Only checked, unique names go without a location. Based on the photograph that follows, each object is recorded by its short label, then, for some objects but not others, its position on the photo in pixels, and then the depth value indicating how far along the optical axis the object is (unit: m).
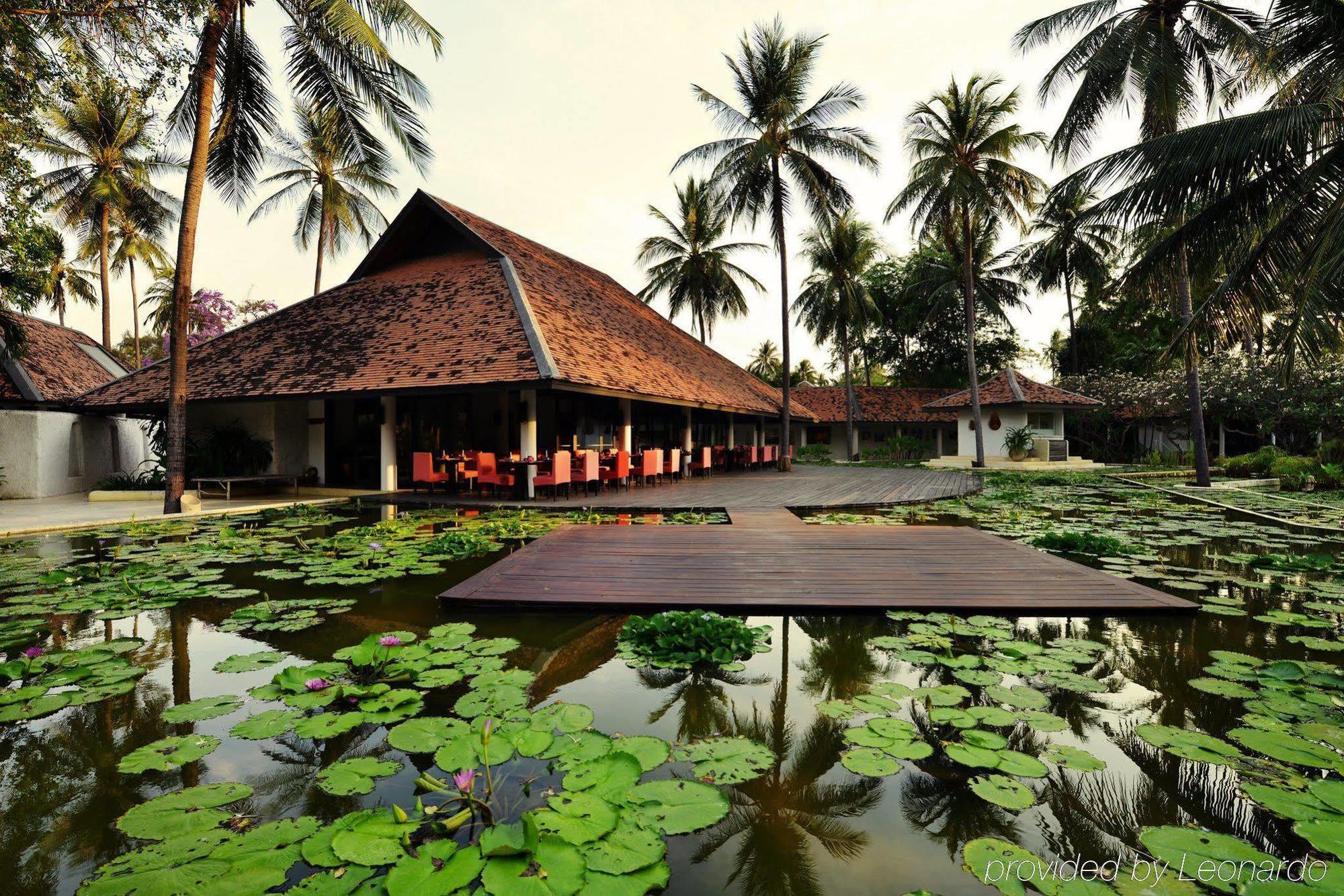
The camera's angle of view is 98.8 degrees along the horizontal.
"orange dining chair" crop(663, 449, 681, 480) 14.55
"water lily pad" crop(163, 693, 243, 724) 2.53
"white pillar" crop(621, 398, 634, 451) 13.52
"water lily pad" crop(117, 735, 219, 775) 2.09
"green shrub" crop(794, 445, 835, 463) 29.91
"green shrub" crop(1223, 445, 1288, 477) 16.39
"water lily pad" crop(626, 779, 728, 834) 1.73
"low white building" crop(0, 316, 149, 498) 12.66
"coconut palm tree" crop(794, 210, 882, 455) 24.38
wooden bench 10.62
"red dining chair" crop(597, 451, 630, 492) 11.80
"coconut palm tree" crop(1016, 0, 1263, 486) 10.62
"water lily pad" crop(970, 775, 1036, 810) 1.84
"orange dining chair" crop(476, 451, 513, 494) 10.51
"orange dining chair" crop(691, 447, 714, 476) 16.69
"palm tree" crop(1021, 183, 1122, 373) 19.55
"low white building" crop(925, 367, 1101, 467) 22.23
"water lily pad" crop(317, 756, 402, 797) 1.93
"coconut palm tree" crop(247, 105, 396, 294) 19.03
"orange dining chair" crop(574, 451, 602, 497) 10.65
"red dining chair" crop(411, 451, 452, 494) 10.89
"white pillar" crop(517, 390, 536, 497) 10.66
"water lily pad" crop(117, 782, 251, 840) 1.72
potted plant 22.30
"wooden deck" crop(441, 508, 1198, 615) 4.04
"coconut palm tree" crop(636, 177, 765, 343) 25.88
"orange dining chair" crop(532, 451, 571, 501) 10.14
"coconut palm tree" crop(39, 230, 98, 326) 23.30
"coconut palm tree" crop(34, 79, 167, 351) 17.30
